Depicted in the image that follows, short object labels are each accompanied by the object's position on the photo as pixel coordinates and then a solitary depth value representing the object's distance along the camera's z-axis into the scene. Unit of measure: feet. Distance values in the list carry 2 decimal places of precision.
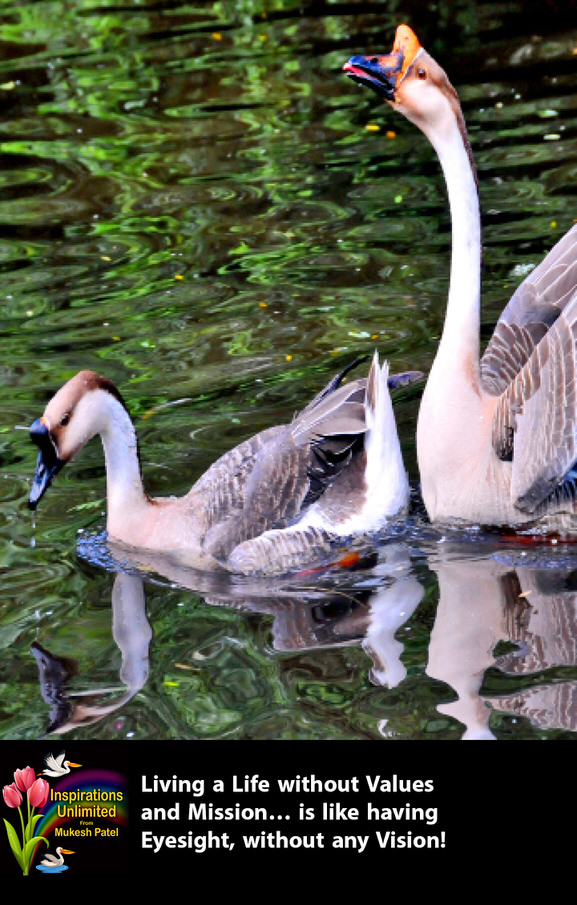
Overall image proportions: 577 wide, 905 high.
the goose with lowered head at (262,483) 44.91
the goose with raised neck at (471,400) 42.16
